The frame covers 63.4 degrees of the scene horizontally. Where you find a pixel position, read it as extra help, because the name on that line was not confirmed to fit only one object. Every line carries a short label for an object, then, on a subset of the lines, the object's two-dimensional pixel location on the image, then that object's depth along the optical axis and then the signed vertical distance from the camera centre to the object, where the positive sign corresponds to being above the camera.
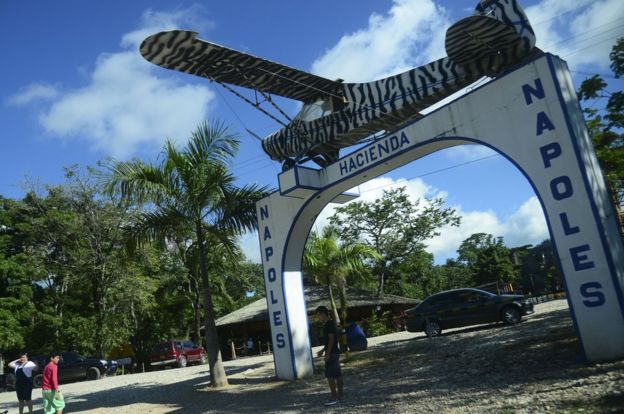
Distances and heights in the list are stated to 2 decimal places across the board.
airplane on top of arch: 9.08 +4.84
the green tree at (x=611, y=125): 15.16 +5.01
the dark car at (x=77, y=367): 23.41 -0.16
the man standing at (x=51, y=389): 10.16 -0.39
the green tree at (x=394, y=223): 34.31 +5.89
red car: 27.47 -0.25
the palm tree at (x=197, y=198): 12.85 +3.76
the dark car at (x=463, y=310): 15.65 -0.22
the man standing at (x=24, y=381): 11.86 -0.18
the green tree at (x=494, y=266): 52.59 +3.50
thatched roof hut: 29.19 +0.87
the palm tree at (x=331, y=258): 22.33 +2.80
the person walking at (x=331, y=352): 8.38 -0.44
